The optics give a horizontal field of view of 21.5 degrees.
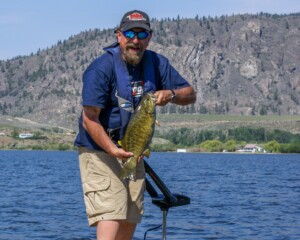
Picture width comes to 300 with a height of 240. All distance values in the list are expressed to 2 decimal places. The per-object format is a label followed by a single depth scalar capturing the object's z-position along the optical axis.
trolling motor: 7.88
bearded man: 7.42
